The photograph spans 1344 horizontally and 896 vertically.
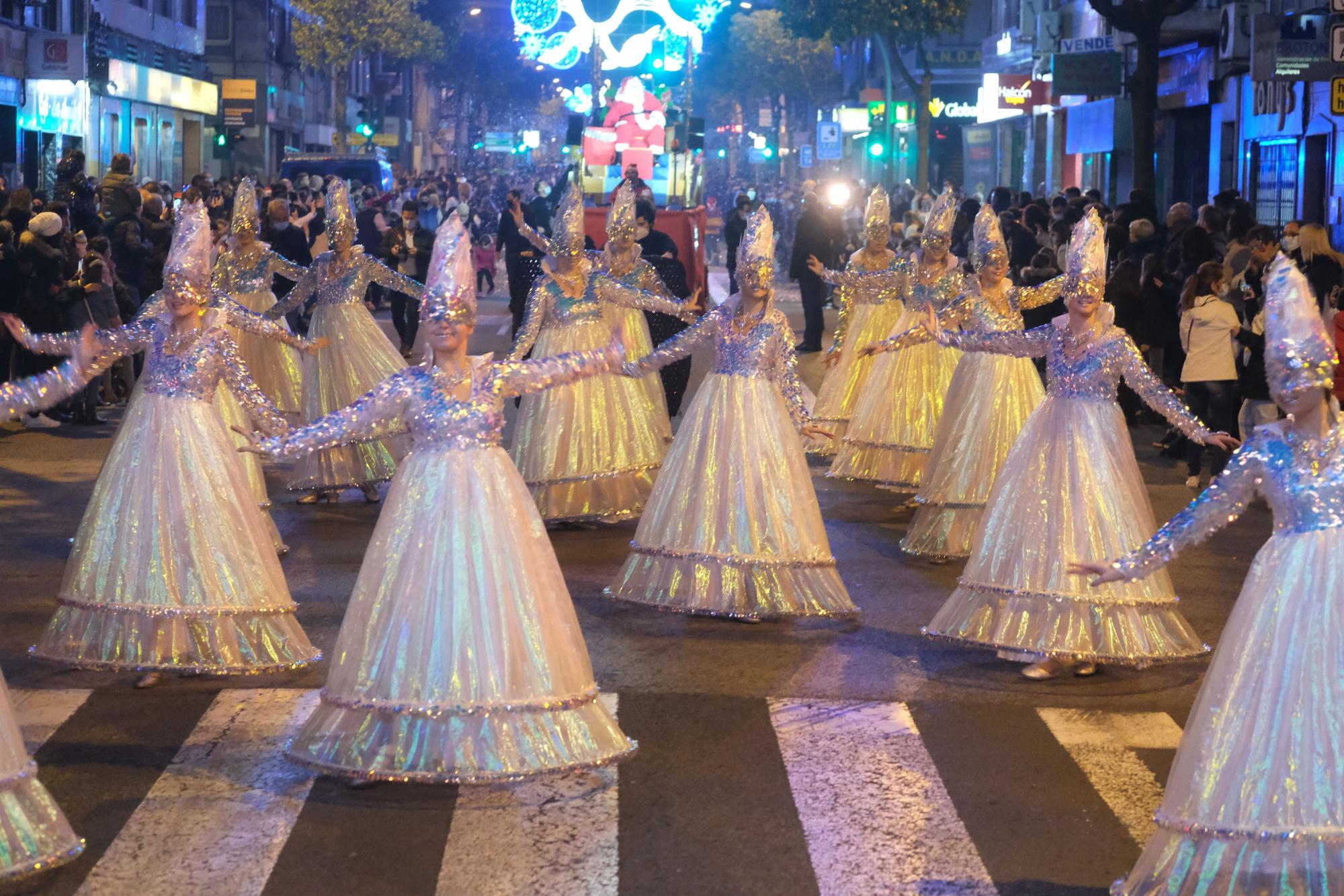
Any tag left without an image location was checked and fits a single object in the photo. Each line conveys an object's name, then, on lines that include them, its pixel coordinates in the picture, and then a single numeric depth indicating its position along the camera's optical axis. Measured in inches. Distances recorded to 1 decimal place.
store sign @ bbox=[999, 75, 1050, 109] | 1584.6
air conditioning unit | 1101.7
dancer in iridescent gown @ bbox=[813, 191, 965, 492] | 554.3
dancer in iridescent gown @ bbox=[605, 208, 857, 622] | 381.4
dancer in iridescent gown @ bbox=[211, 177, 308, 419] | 567.5
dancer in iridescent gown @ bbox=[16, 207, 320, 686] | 320.5
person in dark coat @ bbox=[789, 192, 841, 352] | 1007.6
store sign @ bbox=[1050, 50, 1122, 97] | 1224.2
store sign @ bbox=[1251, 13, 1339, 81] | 642.2
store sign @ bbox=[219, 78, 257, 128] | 1988.2
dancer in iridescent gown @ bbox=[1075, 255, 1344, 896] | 207.2
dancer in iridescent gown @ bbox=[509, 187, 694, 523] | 495.8
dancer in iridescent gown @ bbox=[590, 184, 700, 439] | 534.6
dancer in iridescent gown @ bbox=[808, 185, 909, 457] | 609.9
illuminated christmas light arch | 2060.8
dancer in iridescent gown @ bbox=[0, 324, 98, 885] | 220.5
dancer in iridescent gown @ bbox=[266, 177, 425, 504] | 521.0
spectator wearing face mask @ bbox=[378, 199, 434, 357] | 920.3
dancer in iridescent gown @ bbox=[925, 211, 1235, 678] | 339.3
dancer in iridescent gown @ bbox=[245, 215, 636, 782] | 259.8
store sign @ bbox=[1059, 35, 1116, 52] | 1257.4
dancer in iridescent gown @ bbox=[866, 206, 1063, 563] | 453.7
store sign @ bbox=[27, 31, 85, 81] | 1491.1
